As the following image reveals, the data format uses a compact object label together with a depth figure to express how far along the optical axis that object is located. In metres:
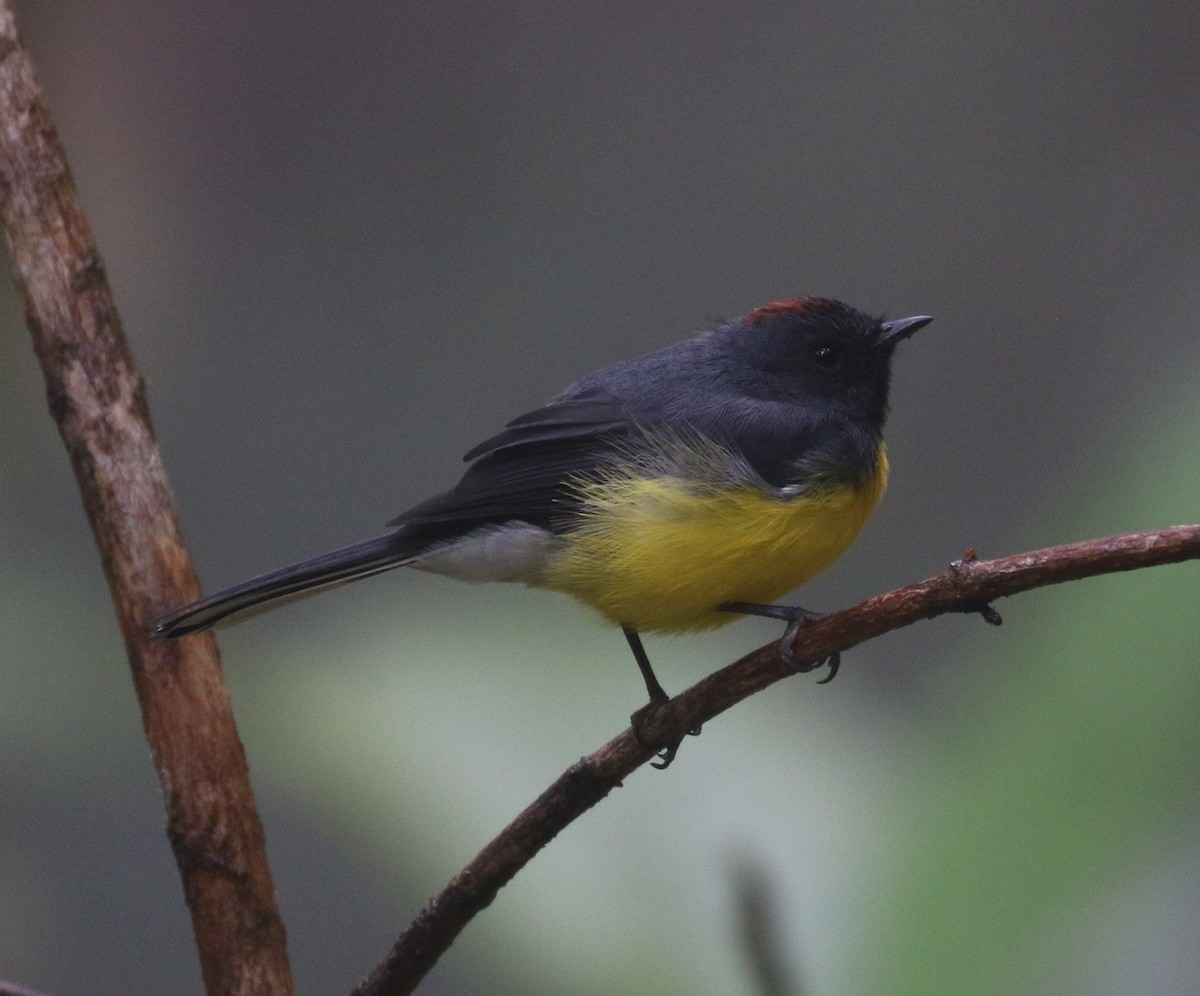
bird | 3.81
